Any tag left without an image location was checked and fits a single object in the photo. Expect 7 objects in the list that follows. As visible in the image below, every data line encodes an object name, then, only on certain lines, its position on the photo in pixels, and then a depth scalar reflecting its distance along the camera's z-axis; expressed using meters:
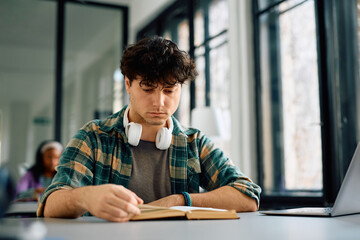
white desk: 0.78
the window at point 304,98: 2.99
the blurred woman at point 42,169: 4.19
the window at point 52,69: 6.10
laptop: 1.06
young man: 1.46
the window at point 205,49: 4.42
